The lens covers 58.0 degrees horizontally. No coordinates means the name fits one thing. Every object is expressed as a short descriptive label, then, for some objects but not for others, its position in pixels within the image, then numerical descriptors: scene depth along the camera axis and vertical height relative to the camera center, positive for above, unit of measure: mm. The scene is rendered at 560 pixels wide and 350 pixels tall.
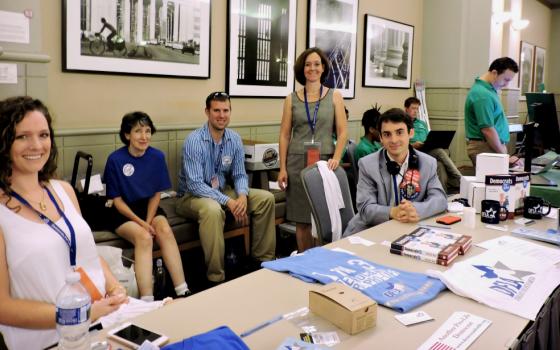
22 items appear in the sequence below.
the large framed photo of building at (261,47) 4758 +788
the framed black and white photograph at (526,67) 9805 +1342
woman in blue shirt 3234 -478
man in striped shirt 3557 -505
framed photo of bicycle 3641 +680
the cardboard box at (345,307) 1340 -484
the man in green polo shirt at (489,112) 4387 +184
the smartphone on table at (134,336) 1242 -533
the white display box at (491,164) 2760 -173
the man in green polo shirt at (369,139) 4500 -84
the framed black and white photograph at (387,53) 6578 +1062
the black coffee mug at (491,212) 2477 -387
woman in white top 1579 -376
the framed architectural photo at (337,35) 5656 +1087
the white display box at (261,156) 4250 -246
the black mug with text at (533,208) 2588 -377
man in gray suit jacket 2641 -244
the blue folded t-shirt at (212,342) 1180 -511
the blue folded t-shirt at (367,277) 1540 -491
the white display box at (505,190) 2568 -288
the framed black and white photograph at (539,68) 10945 +1471
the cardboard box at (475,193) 2672 -321
